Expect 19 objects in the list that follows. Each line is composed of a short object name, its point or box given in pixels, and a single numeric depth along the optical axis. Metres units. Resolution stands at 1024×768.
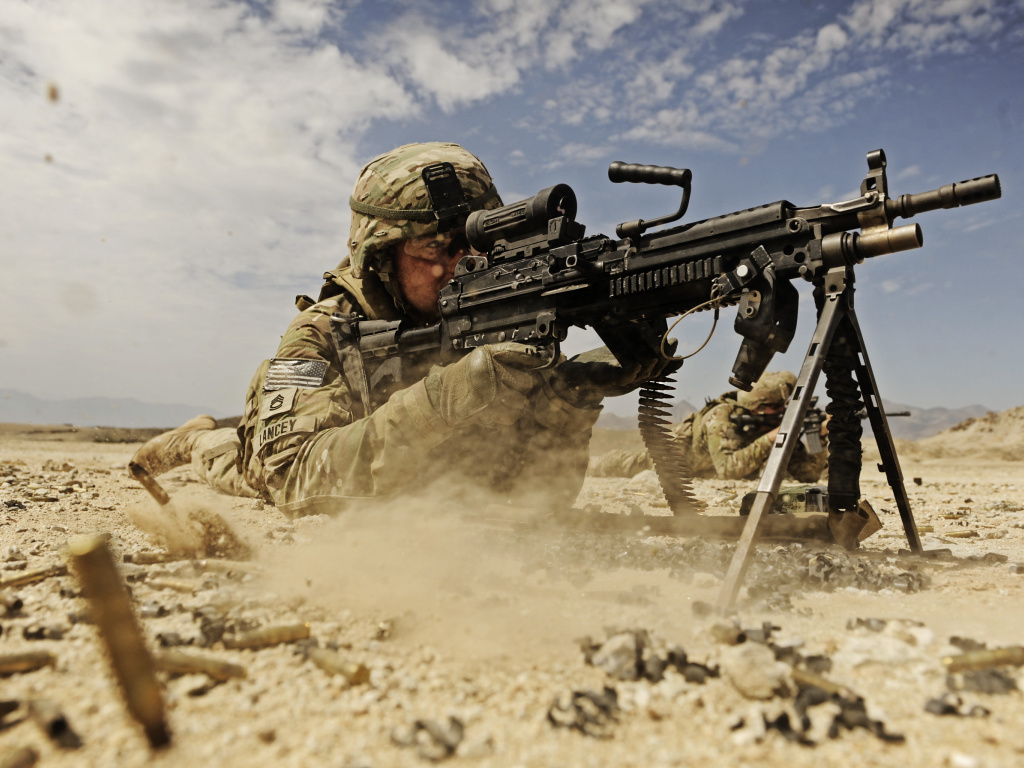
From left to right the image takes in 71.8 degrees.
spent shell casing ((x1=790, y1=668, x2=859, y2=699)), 0.46
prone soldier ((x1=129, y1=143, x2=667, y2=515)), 0.93
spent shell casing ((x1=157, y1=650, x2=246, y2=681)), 0.47
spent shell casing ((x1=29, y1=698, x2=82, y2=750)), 0.38
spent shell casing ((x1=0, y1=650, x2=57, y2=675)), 0.47
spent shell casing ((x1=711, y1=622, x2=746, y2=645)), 0.54
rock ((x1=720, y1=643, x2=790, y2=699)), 0.47
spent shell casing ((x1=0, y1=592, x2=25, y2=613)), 0.58
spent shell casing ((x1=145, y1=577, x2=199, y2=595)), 0.65
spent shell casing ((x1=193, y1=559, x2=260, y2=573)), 0.72
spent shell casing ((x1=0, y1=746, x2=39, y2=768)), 0.35
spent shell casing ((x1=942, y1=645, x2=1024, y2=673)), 0.48
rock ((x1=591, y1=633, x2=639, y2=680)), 0.49
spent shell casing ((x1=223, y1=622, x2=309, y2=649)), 0.53
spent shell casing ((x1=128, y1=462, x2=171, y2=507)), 0.88
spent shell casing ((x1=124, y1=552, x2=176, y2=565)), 0.76
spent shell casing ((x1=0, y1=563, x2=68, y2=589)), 0.64
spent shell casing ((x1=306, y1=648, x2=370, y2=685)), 0.47
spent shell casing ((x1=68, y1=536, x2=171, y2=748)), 0.36
